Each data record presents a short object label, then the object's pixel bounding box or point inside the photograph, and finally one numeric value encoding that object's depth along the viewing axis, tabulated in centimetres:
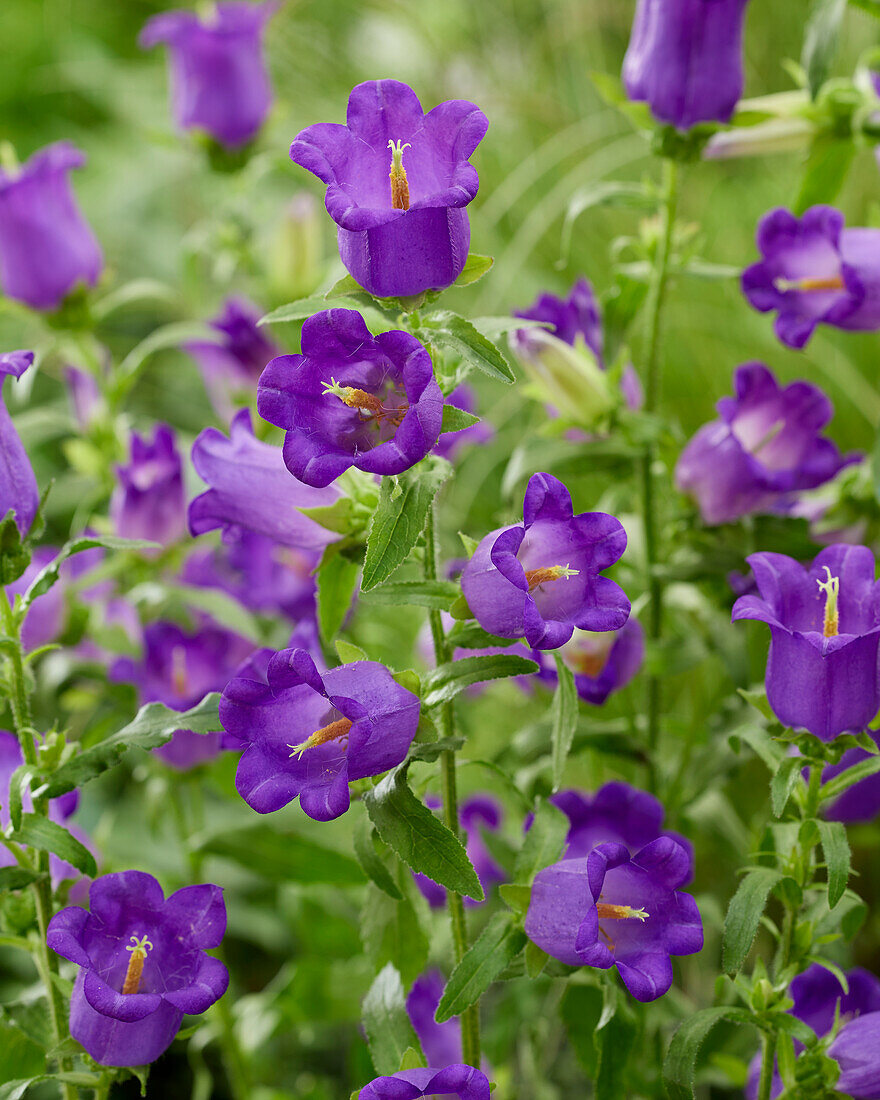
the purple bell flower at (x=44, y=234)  169
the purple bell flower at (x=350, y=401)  146
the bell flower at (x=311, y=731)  146
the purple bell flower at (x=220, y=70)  182
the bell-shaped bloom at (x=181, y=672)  167
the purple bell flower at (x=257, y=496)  153
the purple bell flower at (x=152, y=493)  168
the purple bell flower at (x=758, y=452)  161
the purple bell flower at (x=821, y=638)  150
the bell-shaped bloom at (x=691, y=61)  159
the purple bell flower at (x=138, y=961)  148
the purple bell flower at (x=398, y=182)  146
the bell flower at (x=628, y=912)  148
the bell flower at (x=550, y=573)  147
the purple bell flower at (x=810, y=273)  160
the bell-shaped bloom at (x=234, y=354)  177
